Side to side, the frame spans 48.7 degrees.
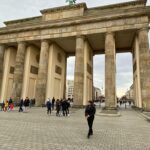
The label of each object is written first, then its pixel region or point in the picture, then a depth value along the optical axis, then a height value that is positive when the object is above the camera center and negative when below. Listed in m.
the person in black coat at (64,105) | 17.19 -0.35
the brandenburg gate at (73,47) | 24.73 +10.58
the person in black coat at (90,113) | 8.63 -0.55
